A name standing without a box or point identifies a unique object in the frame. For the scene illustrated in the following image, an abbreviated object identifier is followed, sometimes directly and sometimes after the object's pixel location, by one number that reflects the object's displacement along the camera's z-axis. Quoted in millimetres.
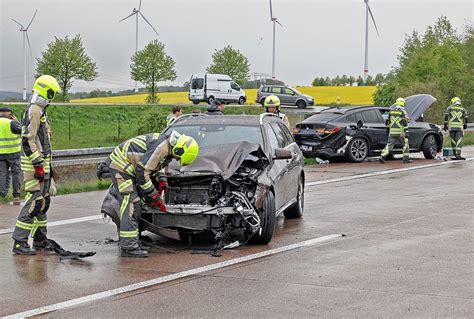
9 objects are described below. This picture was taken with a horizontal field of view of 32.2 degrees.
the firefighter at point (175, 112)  19297
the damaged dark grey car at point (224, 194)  10031
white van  51281
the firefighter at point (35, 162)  9781
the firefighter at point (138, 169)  9539
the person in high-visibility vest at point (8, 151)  16047
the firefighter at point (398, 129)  23047
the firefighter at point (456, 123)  24297
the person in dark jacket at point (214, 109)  16234
